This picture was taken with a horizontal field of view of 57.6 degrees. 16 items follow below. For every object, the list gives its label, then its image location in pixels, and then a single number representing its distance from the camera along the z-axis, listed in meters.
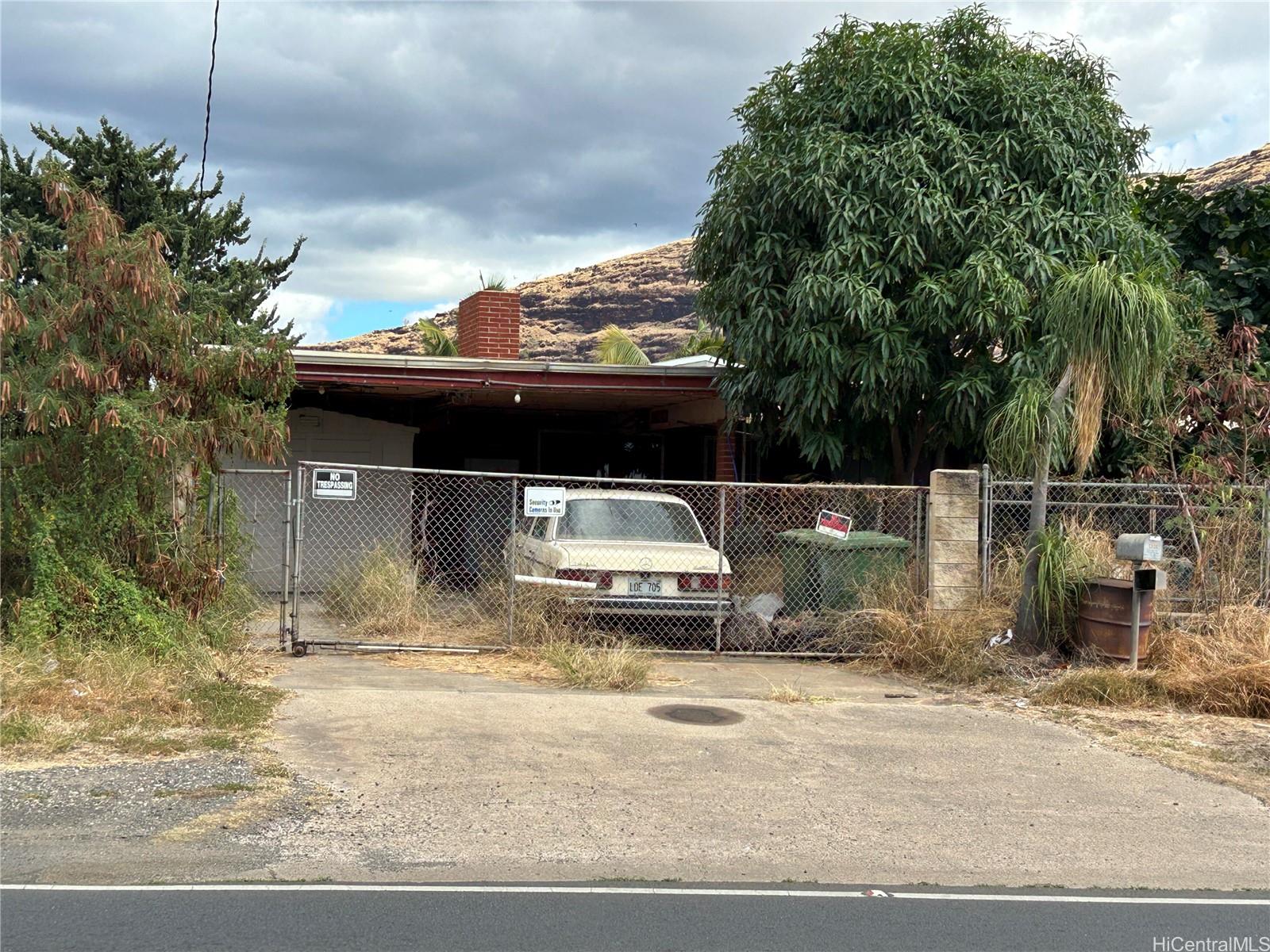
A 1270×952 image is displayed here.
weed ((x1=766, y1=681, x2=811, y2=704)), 9.31
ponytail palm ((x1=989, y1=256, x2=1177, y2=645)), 9.89
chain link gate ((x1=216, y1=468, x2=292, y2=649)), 14.98
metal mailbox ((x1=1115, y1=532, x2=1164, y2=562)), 9.85
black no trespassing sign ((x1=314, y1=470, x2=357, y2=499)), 10.47
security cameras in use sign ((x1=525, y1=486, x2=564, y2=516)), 10.70
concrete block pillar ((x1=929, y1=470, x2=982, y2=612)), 11.01
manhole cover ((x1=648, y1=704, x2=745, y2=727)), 8.53
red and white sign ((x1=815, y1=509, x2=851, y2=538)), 11.16
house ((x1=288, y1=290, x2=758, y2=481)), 14.19
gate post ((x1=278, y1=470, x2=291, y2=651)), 10.46
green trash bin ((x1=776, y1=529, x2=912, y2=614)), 11.39
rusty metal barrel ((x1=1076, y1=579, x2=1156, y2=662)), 10.12
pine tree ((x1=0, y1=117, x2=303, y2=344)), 24.95
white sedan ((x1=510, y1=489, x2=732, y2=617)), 10.57
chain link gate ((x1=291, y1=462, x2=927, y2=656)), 10.64
